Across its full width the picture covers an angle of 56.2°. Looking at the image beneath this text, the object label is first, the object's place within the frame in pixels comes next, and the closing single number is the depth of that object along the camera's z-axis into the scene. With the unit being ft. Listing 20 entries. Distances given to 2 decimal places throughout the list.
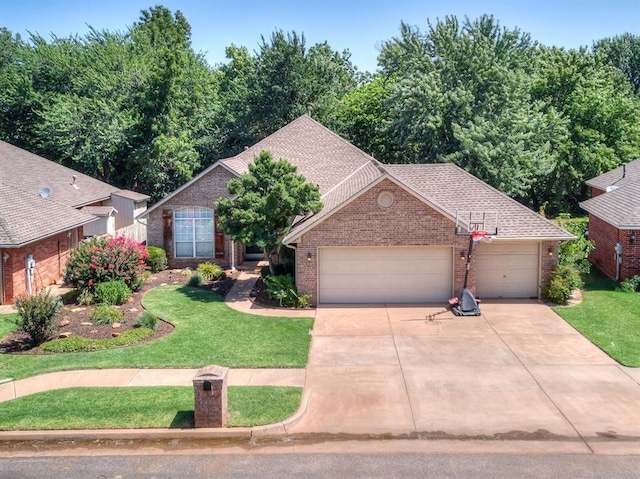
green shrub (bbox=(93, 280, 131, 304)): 64.03
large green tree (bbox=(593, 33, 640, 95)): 214.48
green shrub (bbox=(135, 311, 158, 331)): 55.63
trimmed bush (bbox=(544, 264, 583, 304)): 64.13
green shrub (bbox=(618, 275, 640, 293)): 69.00
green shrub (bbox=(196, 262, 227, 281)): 78.54
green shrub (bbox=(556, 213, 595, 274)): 69.67
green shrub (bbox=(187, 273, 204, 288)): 75.10
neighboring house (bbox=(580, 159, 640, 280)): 70.95
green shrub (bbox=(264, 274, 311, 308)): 64.59
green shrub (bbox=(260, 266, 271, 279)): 74.61
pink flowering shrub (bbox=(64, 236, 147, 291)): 66.39
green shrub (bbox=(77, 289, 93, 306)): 64.08
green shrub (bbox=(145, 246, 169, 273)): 82.43
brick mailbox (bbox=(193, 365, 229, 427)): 35.58
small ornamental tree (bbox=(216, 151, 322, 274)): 66.59
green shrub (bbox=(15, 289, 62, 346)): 49.85
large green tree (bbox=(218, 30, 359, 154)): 126.31
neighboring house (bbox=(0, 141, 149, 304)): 63.93
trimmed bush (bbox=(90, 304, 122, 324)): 57.21
